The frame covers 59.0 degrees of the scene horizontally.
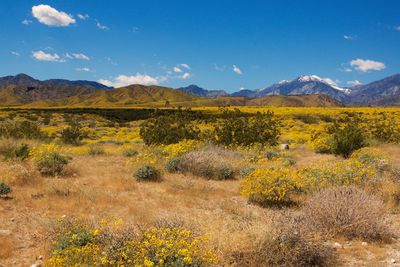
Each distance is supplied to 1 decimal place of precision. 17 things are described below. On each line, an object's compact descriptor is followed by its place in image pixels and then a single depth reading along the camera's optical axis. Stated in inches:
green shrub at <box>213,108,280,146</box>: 743.0
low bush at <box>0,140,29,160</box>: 529.0
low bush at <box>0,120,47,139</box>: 791.1
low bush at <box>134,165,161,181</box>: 472.7
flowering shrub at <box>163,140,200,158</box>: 582.2
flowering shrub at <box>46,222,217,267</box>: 184.2
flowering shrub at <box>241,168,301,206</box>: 380.5
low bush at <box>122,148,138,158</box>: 701.9
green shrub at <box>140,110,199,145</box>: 765.3
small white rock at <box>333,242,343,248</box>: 259.4
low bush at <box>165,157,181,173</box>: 537.3
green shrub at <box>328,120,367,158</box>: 732.7
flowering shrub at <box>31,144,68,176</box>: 478.3
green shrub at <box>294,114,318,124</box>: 2076.4
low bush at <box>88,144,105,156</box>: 724.0
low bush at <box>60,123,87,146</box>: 989.2
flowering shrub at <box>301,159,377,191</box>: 392.8
